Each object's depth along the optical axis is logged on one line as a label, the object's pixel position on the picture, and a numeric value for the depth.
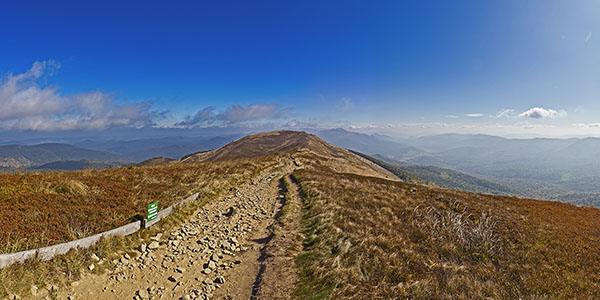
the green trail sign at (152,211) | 11.03
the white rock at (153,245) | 9.66
